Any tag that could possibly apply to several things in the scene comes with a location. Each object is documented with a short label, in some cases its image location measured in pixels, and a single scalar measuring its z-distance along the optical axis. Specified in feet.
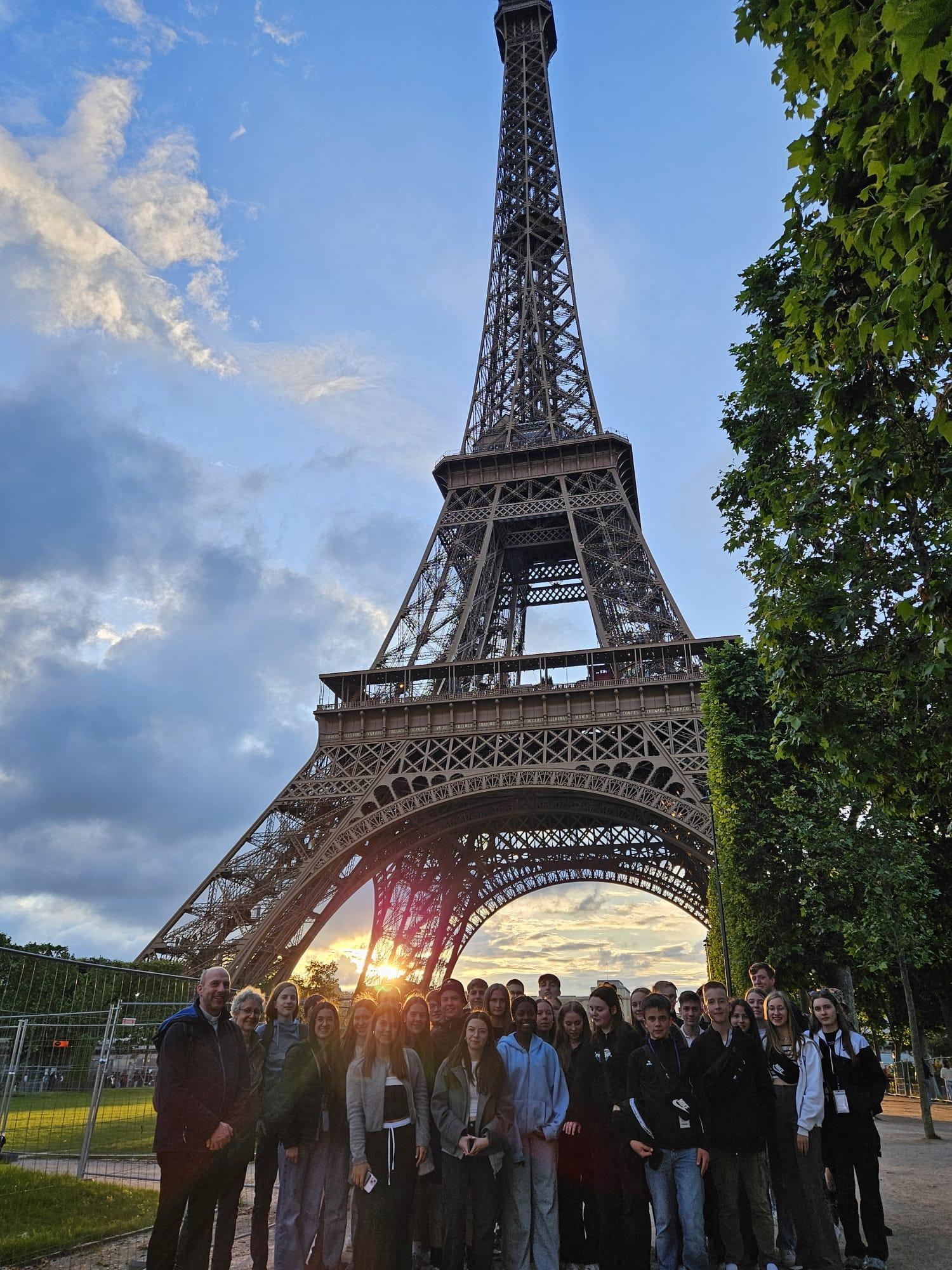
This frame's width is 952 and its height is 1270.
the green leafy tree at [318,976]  152.15
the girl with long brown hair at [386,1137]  18.67
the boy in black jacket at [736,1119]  20.83
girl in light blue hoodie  19.75
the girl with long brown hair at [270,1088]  20.22
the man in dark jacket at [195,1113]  17.20
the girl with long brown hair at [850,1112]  21.65
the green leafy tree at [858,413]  13.69
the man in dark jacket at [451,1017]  24.06
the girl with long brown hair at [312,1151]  19.97
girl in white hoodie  21.49
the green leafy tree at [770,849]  57.98
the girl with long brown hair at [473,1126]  19.42
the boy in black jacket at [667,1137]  19.47
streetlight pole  65.65
